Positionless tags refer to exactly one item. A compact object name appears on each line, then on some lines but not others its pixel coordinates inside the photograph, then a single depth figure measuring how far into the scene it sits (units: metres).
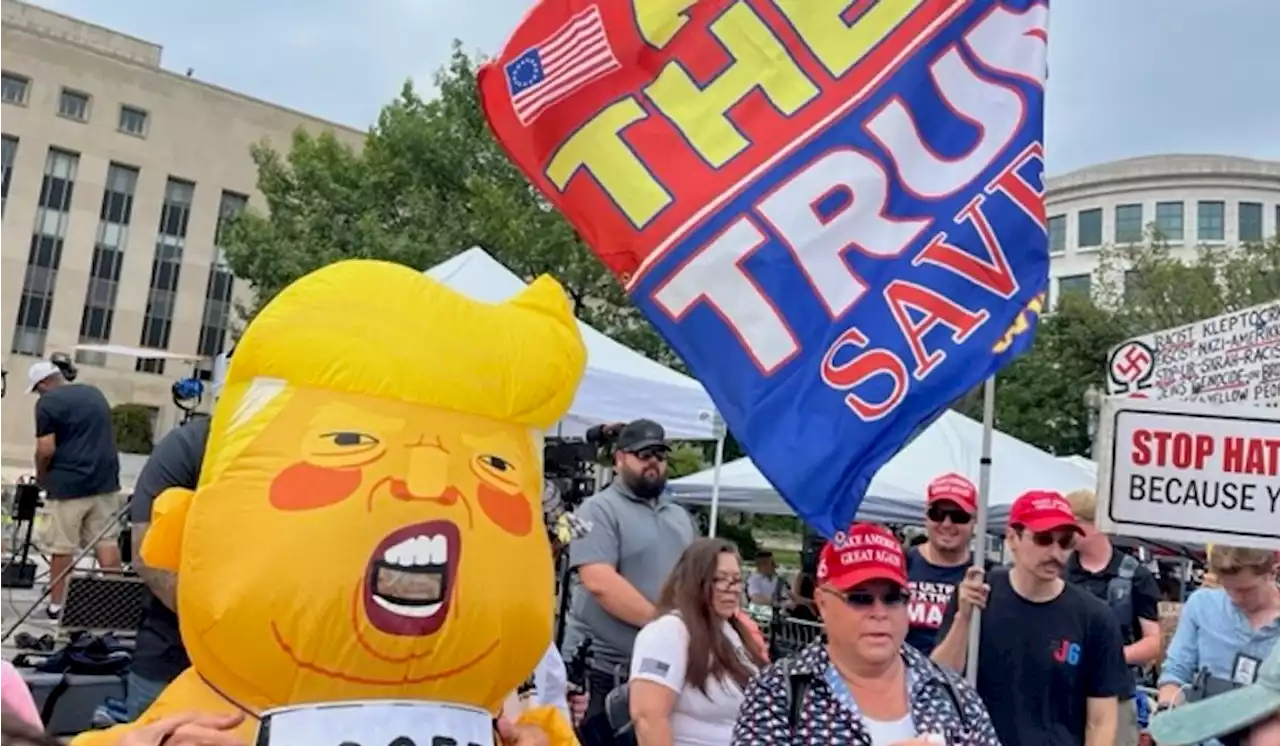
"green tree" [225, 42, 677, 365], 20.20
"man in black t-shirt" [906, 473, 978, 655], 4.40
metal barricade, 7.54
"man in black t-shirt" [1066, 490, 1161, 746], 5.48
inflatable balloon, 2.05
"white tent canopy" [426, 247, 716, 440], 7.07
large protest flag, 3.19
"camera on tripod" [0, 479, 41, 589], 8.70
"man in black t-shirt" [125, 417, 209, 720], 3.42
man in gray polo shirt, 4.68
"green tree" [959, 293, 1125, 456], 32.50
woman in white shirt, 3.83
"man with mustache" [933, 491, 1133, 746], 3.61
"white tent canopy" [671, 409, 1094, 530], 10.77
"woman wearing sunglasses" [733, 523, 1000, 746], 2.84
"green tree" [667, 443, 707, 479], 29.45
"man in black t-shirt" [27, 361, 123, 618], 6.70
